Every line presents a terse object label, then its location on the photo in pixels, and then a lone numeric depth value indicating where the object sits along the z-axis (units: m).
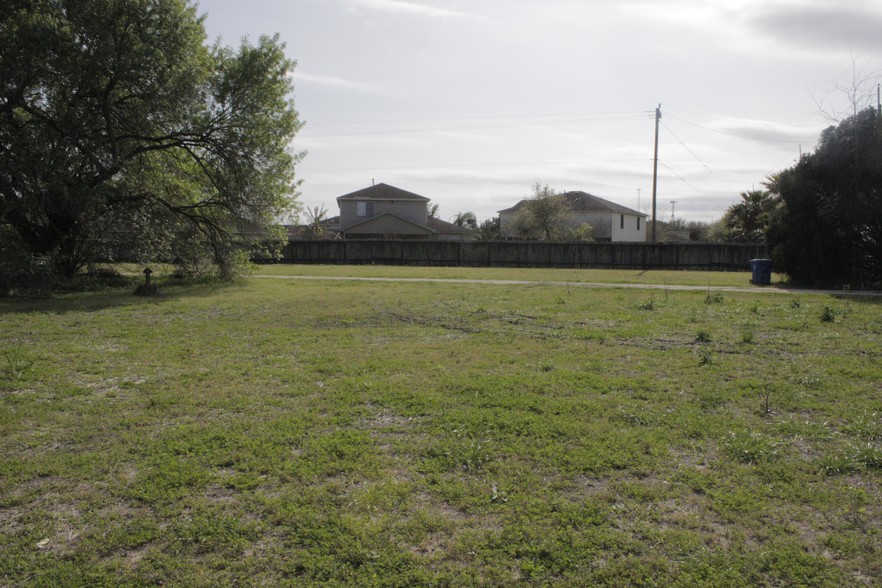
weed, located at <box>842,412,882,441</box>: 5.09
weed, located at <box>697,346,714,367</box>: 7.77
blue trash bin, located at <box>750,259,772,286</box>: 21.88
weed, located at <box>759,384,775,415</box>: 5.79
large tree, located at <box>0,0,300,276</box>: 15.18
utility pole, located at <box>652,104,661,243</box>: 37.81
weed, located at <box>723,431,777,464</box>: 4.63
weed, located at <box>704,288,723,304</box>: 14.42
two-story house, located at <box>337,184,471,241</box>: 53.22
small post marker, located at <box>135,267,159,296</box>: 15.99
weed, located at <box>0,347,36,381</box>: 6.97
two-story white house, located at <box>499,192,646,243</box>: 56.94
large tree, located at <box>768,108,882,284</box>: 20.41
